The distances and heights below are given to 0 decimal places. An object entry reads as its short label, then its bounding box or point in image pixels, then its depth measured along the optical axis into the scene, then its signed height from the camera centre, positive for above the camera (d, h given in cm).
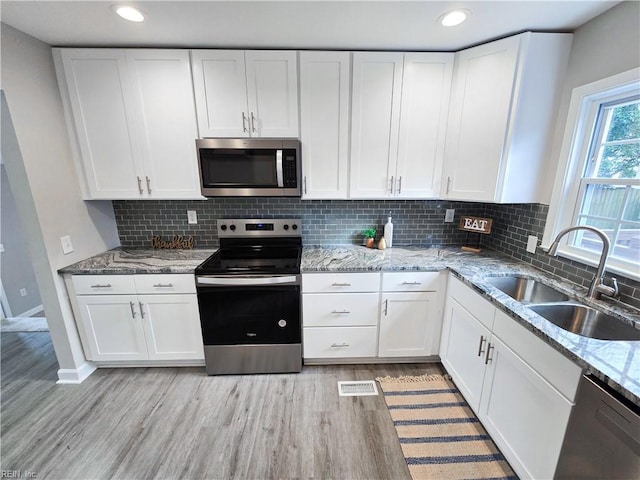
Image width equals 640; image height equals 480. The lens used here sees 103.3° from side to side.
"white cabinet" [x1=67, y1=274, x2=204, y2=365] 195 -102
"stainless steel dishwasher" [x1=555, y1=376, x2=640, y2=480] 82 -87
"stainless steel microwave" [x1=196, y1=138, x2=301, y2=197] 191 +15
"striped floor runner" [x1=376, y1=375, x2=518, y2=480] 143 -155
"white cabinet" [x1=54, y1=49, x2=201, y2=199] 186 +50
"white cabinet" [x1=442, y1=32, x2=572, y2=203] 164 +50
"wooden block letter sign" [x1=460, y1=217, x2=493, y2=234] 218 -33
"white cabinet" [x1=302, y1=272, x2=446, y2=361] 199 -102
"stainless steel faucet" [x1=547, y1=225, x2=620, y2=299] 130 -49
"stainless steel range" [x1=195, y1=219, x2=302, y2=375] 189 -96
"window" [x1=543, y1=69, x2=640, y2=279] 138 +7
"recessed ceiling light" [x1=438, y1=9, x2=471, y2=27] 145 +98
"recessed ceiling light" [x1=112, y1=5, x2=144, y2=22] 141 +98
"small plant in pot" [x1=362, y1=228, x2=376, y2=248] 241 -48
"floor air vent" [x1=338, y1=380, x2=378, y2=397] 193 -155
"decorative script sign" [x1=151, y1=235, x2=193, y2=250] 242 -53
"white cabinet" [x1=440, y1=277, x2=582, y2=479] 107 -101
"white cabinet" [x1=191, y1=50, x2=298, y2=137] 188 +70
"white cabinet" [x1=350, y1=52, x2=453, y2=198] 192 +49
